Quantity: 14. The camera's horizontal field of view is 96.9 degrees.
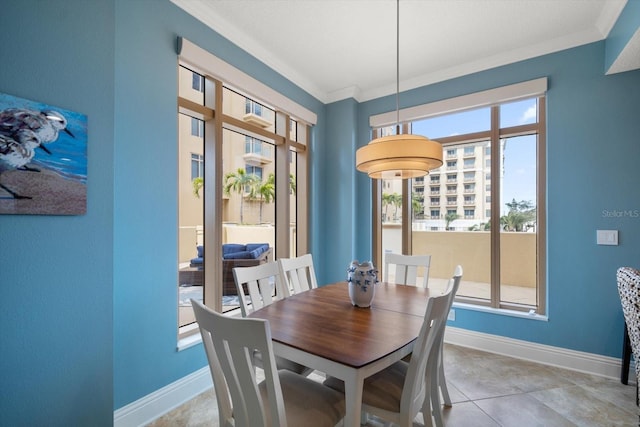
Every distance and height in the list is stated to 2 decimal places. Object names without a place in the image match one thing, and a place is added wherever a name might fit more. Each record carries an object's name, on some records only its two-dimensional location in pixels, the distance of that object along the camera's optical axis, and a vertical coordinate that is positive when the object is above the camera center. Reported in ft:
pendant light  4.99 +1.06
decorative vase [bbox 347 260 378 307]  5.83 -1.45
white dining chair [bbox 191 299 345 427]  3.04 -2.07
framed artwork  3.73 +0.77
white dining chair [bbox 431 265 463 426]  4.58 -2.39
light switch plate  7.54 -0.61
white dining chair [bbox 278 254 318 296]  7.21 -1.62
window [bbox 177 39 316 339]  7.47 +1.28
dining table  3.67 -1.92
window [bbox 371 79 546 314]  9.02 +0.17
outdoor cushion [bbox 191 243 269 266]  9.81 -1.32
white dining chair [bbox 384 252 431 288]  8.18 -1.54
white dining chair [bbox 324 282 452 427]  4.00 -2.85
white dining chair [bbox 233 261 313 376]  5.57 -1.68
